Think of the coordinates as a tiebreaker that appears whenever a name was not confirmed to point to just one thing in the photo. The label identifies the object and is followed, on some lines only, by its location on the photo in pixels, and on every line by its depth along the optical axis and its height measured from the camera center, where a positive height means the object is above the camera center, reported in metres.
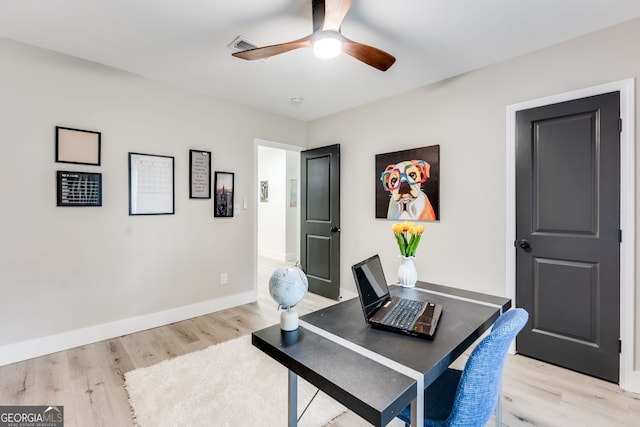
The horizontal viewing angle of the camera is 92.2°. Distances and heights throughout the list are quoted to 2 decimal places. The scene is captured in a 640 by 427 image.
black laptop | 1.24 -0.45
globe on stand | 1.16 -0.29
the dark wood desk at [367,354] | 0.85 -0.48
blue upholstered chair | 0.98 -0.57
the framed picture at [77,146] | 2.58 +0.59
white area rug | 1.79 -1.18
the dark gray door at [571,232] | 2.15 -0.15
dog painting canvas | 3.13 +0.31
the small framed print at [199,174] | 3.40 +0.44
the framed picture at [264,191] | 7.22 +0.52
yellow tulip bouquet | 1.82 -0.14
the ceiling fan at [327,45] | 1.80 +1.09
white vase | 1.89 -0.37
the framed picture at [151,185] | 3.00 +0.30
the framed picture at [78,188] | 2.58 +0.22
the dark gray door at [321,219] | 4.08 -0.08
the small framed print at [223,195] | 3.62 +0.22
